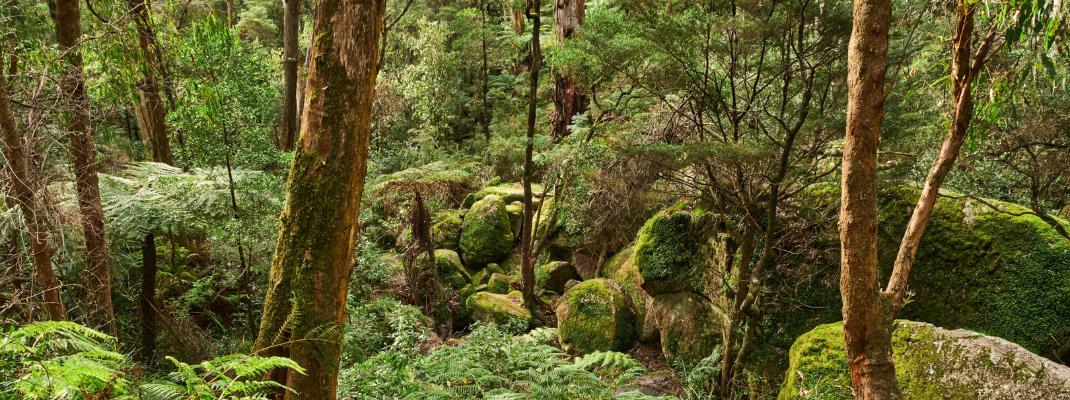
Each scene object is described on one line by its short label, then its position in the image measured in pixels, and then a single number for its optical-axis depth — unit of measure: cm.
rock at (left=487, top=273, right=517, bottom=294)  1136
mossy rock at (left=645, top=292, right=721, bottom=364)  710
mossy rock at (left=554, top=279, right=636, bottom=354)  816
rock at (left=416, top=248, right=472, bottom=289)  1151
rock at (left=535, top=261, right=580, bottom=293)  1118
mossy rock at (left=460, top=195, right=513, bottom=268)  1228
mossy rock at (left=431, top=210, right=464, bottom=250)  1280
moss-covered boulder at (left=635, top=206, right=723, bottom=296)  726
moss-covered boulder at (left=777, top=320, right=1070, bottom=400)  397
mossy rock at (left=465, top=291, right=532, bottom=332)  938
